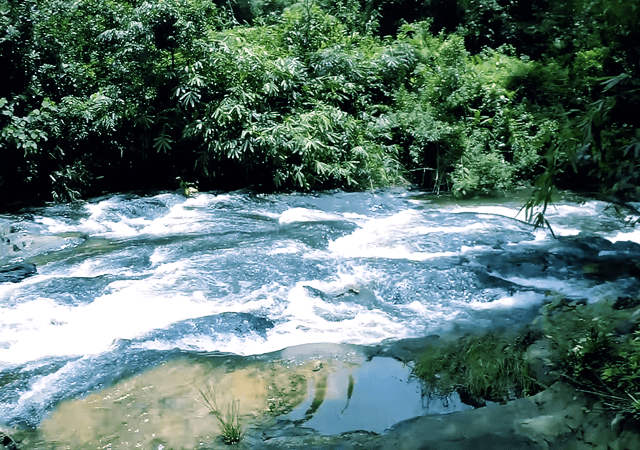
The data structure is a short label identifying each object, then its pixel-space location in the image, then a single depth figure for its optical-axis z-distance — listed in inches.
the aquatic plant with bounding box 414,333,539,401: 166.2
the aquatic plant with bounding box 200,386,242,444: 147.7
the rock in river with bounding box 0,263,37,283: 265.6
